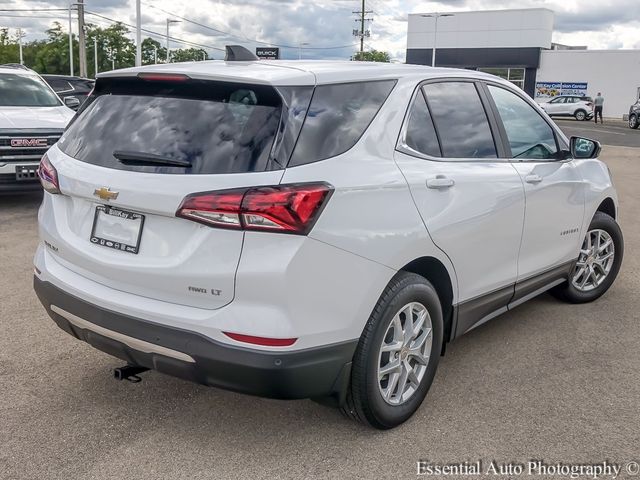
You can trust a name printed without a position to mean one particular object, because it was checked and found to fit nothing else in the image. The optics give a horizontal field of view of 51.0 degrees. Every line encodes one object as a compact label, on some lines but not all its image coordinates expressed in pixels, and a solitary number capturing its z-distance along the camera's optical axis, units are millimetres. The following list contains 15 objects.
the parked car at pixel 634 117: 34969
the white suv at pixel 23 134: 8289
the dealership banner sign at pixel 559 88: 50156
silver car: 42281
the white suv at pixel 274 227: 2705
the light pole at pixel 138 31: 30969
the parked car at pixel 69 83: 16516
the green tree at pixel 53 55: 92812
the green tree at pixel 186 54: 100156
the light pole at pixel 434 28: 53438
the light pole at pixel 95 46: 86156
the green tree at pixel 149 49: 102188
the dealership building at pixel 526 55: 48906
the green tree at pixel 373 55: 73125
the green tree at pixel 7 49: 83938
